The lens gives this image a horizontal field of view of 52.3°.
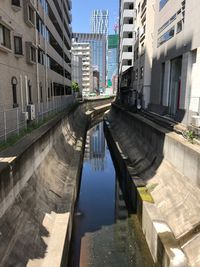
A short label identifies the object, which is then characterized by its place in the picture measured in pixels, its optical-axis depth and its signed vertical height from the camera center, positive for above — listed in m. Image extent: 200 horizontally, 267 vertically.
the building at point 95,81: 131.73 +12.41
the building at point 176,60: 13.99 +3.48
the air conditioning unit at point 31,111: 12.25 -0.80
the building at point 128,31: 43.63 +14.60
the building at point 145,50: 26.76 +6.90
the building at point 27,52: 12.71 +3.72
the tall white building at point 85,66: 111.36 +17.83
